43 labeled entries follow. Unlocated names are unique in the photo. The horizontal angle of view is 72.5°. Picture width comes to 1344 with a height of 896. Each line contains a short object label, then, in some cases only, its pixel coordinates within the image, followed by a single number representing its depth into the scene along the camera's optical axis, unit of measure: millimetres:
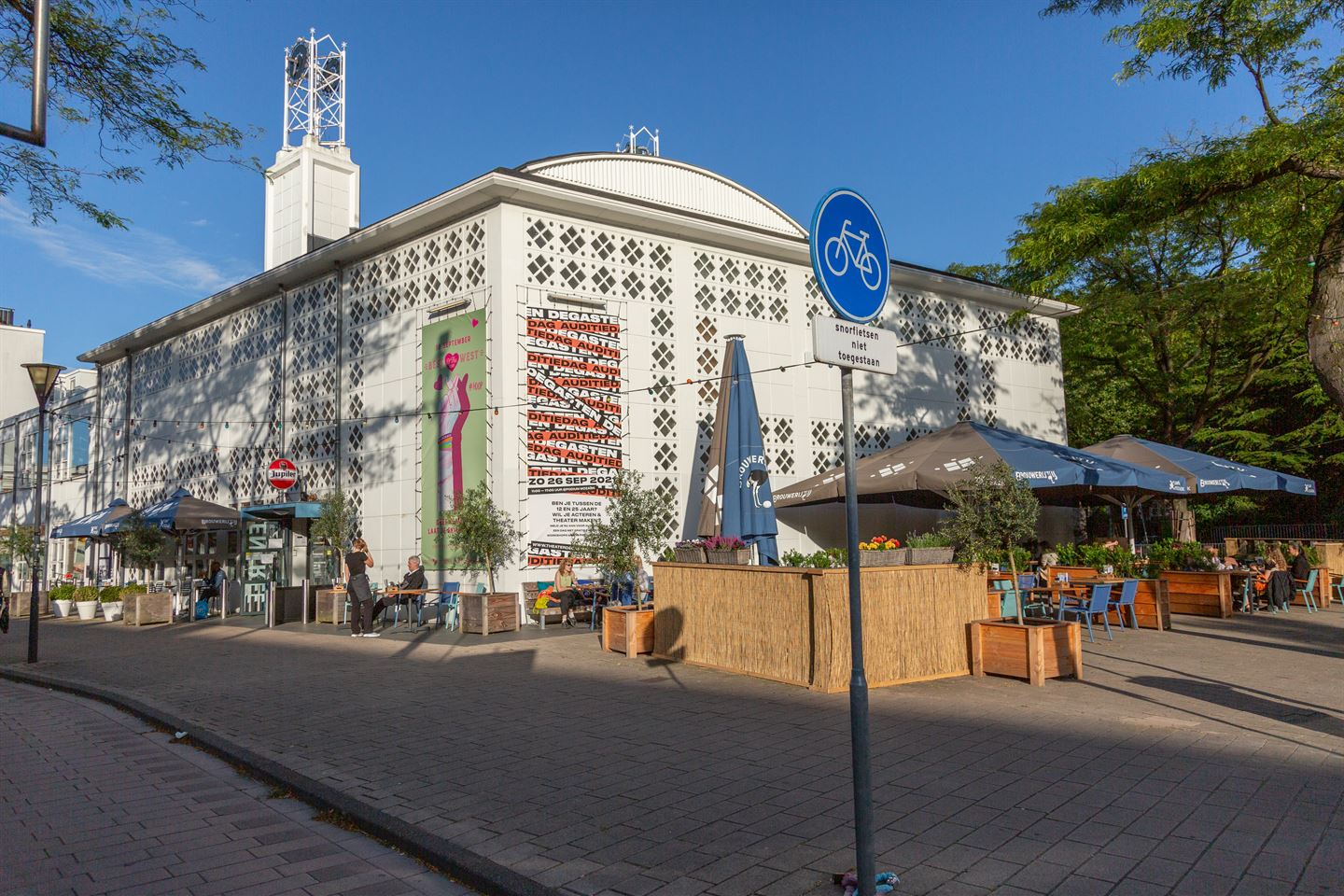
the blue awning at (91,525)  22070
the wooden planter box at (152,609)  20156
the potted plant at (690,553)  10852
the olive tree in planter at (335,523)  18375
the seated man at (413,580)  15852
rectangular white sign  3998
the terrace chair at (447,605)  15912
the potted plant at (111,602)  22000
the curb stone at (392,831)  4383
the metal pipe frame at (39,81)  4426
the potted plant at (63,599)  25281
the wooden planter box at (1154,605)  13383
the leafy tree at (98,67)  10156
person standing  14883
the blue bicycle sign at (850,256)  4125
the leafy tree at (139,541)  20906
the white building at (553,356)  16453
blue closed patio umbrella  14297
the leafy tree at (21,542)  28177
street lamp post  15317
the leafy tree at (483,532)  15258
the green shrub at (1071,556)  16875
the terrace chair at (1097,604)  12438
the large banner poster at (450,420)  16562
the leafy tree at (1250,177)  11078
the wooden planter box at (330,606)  17875
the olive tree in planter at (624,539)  12141
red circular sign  19406
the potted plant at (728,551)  10469
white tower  26812
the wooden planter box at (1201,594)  15109
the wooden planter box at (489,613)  14648
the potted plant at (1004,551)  9367
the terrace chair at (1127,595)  13172
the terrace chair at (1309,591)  16719
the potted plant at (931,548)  9680
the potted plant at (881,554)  9234
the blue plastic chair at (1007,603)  12945
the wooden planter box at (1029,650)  9203
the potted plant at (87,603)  23234
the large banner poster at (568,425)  16234
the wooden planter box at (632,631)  11734
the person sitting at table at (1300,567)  16922
